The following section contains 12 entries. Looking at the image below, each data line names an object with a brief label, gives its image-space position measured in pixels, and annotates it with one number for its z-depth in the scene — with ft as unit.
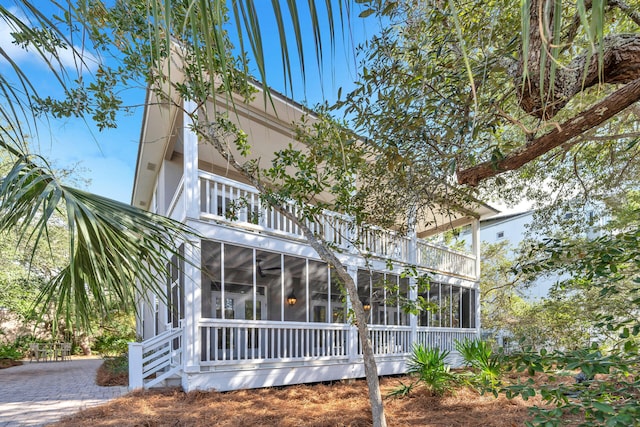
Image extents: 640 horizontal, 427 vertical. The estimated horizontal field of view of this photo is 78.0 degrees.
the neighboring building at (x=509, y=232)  70.90
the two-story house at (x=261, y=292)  23.88
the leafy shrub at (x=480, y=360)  22.43
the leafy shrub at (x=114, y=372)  28.66
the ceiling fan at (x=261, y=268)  31.71
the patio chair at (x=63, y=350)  47.75
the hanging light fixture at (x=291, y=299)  34.96
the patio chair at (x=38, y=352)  46.33
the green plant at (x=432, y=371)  22.68
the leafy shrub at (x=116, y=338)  53.72
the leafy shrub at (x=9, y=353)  44.16
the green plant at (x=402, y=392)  23.35
